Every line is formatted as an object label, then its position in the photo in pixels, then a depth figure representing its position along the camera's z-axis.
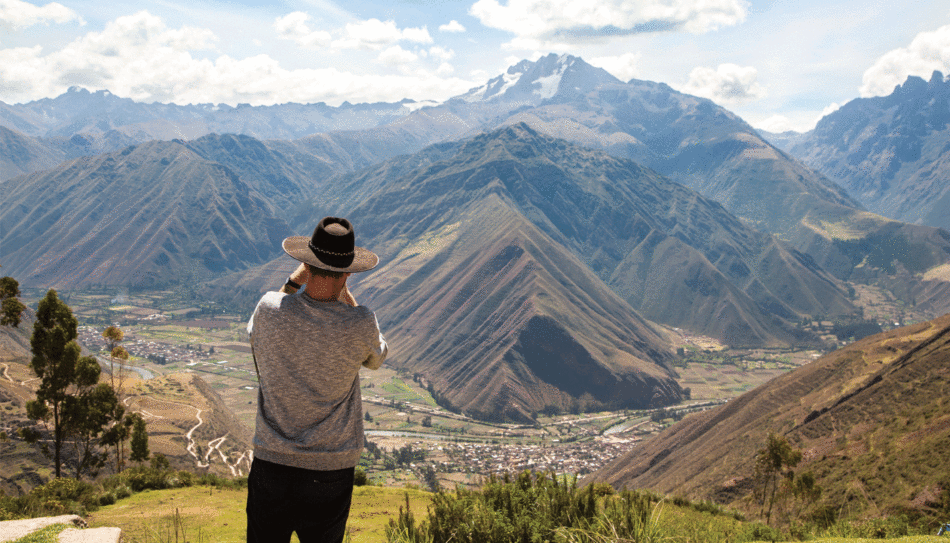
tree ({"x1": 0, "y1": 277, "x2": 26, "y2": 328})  21.78
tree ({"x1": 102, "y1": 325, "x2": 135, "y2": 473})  29.33
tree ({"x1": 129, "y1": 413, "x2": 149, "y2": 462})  32.59
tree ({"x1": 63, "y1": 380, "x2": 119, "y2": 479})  26.44
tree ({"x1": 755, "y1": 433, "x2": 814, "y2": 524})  25.17
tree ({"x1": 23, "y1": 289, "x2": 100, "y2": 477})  23.11
